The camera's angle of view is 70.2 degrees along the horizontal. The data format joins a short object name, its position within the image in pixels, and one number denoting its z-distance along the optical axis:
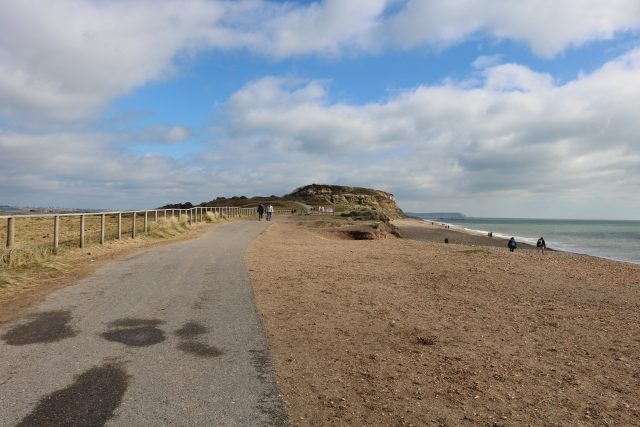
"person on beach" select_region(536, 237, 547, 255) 29.90
